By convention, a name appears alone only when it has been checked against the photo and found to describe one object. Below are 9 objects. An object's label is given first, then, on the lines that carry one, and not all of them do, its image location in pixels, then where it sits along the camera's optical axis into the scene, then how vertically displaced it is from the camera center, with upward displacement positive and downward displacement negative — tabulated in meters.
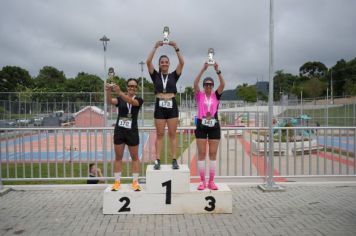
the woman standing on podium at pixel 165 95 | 5.77 +0.33
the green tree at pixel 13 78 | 70.50 +8.20
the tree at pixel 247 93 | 77.69 +4.85
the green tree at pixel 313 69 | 93.94 +12.54
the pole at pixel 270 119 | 7.22 -0.11
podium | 5.58 -1.38
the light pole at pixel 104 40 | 16.86 +3.73
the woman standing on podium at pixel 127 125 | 5.73 -0.17
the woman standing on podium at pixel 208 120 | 5.82 -0.10
